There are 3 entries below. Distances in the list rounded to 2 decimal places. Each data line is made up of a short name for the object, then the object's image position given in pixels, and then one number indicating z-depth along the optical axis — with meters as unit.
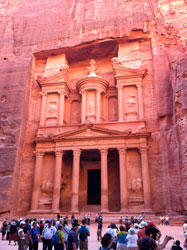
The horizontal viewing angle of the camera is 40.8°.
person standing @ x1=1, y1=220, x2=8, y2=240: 12.62
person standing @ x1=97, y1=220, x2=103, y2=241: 10.92
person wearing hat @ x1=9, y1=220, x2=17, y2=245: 10.86
